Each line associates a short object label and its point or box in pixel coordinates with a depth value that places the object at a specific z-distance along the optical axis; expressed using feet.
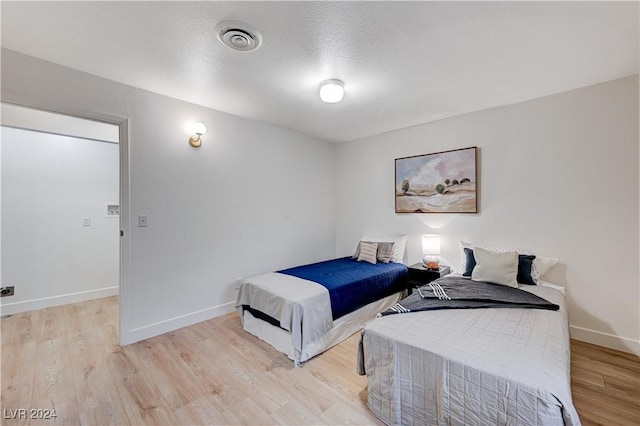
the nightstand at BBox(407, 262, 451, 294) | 10.03
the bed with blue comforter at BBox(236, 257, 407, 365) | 7.25
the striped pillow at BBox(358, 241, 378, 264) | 11.53
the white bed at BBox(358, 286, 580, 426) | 3.76
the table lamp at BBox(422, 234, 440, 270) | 10.62
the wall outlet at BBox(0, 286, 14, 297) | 10.03
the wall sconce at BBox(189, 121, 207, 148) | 9.25
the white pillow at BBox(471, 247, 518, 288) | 8.04
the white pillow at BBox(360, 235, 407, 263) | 11.72
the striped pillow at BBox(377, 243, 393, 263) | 11.47
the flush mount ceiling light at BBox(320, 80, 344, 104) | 7.66
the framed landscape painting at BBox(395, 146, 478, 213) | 10.30
